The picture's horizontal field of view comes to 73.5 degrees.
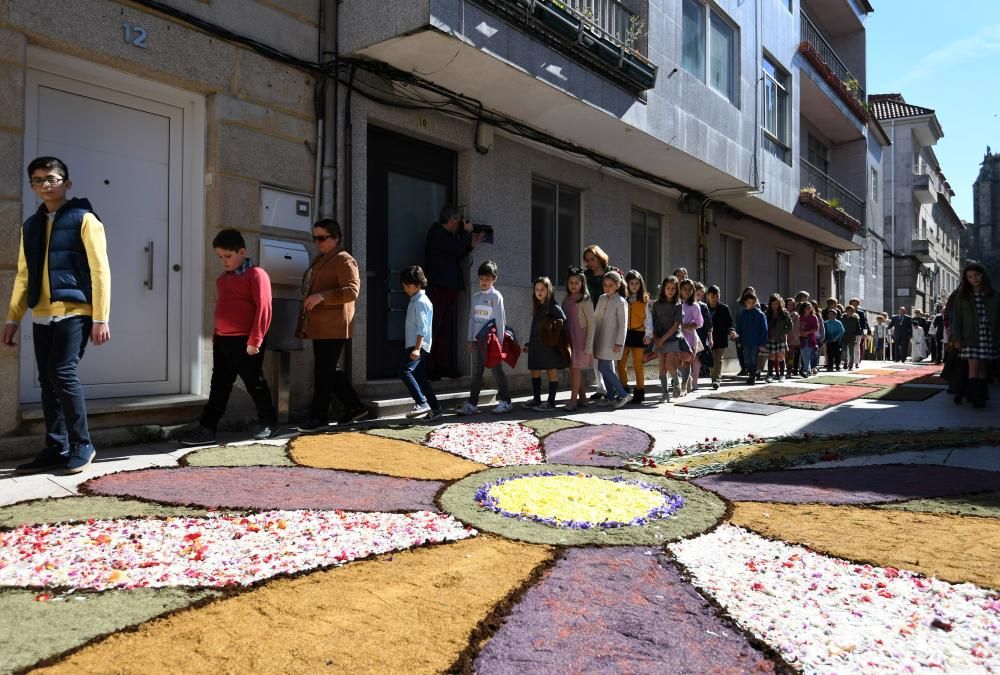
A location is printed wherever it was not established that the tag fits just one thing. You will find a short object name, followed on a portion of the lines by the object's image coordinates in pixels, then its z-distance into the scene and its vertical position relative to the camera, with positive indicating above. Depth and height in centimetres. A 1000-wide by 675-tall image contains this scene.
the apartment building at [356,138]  564 +227
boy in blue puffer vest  434 +26
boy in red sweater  550 +11
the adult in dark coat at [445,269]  827 +90
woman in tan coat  608 +30
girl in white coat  805 +17
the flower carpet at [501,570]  212 -95
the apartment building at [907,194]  3462 +802
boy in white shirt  746 +30
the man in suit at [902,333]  2456 +41
